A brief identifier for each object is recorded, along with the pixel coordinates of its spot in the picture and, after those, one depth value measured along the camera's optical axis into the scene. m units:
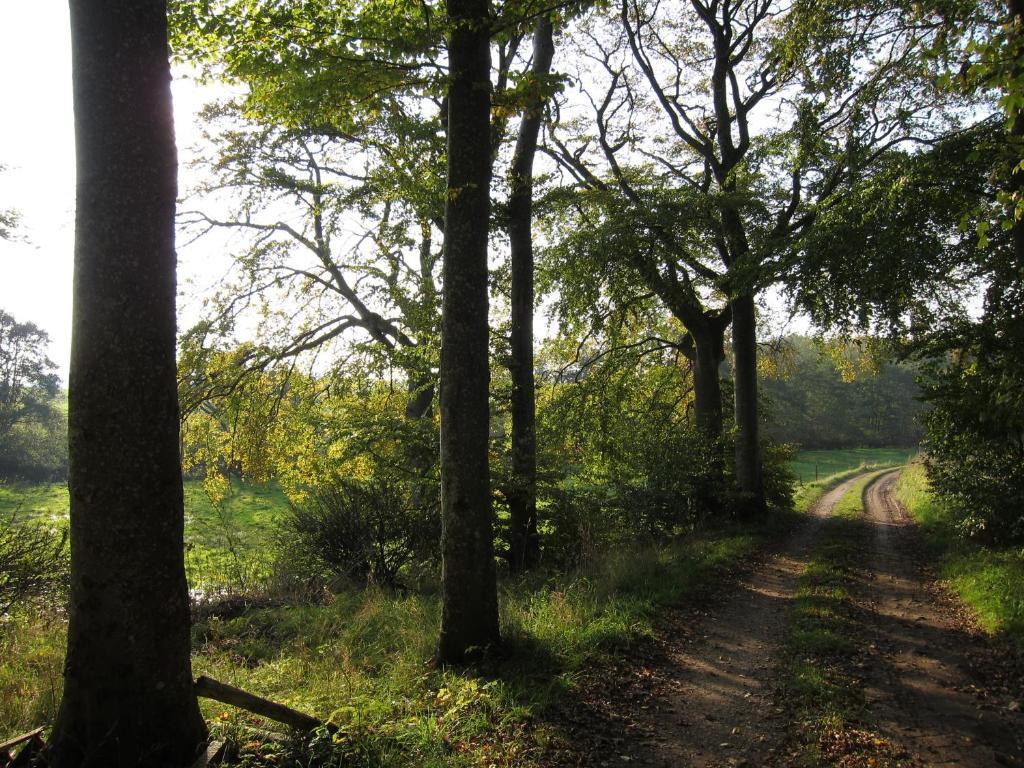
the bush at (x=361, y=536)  11.22
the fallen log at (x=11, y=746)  3.70
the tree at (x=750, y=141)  11.94
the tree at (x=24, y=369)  45.50
